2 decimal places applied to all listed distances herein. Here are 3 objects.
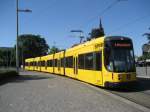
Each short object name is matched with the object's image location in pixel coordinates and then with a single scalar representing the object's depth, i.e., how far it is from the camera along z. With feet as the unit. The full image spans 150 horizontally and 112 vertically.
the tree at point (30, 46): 162.79
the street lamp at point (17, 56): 53.76
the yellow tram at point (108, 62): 25.06
